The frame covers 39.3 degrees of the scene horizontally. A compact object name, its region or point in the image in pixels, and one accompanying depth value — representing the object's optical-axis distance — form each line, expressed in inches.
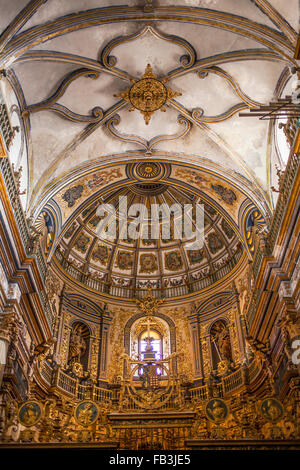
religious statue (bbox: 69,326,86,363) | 792.4
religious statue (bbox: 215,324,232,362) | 780.9
